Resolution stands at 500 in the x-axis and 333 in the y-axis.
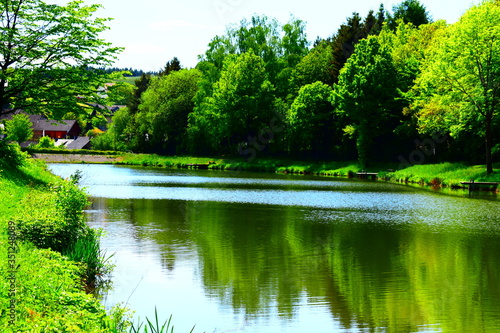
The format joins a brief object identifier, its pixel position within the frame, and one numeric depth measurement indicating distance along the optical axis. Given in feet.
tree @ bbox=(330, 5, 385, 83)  231.30
